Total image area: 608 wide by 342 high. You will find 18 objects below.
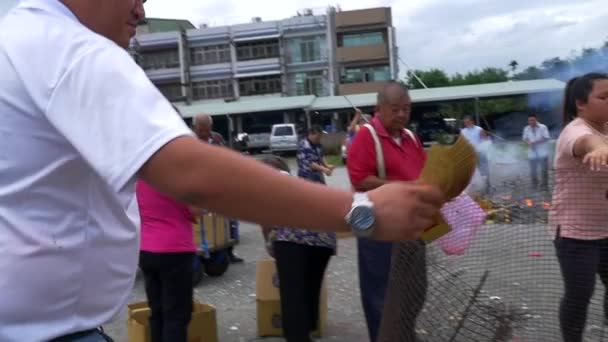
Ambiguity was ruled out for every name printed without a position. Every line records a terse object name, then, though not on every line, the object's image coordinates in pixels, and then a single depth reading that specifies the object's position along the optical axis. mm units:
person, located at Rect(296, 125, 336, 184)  6246
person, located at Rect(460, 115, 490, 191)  13778
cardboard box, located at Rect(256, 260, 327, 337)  5621
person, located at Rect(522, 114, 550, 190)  13062
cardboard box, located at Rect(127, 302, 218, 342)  4926
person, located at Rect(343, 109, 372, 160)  14933
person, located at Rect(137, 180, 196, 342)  4387
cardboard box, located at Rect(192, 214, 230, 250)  7484
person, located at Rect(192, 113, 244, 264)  5938
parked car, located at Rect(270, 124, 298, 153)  38906
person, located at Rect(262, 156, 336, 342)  4789
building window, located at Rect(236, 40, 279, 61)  58688
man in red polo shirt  4410
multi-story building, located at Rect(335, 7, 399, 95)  57000
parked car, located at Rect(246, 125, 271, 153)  43188
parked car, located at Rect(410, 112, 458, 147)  35125
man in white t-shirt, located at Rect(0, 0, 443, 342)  1276
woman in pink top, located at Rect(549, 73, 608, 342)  3777
